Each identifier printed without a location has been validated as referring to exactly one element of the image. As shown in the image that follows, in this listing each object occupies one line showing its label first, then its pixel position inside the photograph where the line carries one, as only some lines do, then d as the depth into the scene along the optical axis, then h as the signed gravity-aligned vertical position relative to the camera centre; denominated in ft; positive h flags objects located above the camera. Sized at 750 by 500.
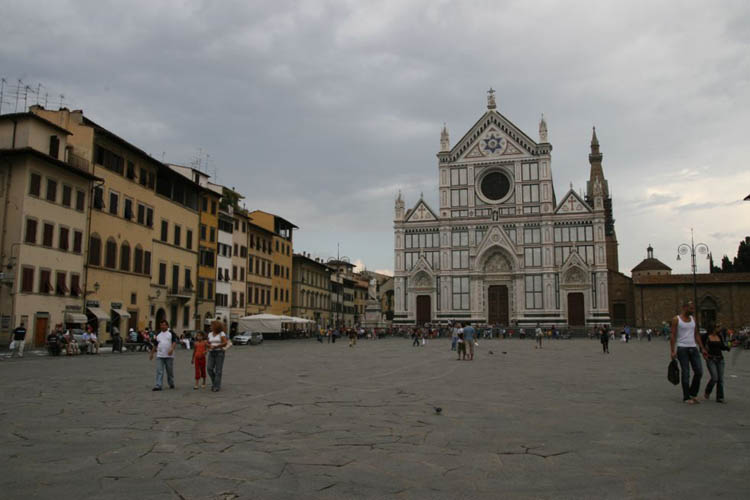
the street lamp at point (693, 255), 128.92 +15.50
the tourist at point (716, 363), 34.96 -1.88
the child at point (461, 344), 80.02 -2.12
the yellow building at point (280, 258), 199.72 +22.41
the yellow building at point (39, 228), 90.99 +14.72
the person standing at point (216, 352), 42.09 -1.87
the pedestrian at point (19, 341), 79.25 -2.23
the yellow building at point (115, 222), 106.63 +19.04
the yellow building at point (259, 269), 179.11 +16.77
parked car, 143.84 -3.00
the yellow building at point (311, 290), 221.05 +13.64
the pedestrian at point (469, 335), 77.87 -1.01
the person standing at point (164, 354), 42.19 -2.01
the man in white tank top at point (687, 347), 34.60 -0.98
